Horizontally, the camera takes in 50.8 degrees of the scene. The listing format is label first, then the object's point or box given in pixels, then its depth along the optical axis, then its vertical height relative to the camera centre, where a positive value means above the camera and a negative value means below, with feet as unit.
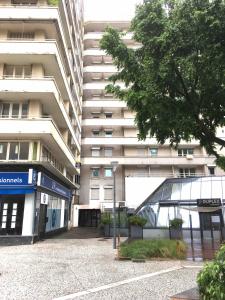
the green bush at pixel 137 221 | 57.23 -4.58
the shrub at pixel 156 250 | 35.43 -7.18
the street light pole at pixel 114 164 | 49.11 +7.68
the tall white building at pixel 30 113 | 50.86 +20.85
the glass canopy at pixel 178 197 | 64.32 +1.42
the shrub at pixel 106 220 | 68.26 -5.25
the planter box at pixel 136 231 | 58.27 -7.08
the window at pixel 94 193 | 104.75 +3.63
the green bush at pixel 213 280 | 12.85 -4.33
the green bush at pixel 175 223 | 53.05 -4.63
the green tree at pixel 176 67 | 22.66 +13.47
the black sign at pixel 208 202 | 51.54 +0.00
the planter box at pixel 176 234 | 52.45 -6.95
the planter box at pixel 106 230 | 68.20 -8.05
